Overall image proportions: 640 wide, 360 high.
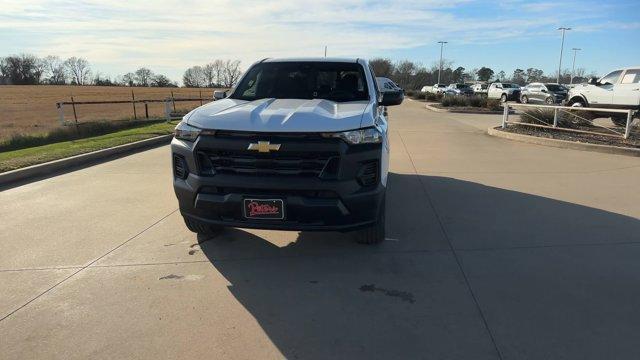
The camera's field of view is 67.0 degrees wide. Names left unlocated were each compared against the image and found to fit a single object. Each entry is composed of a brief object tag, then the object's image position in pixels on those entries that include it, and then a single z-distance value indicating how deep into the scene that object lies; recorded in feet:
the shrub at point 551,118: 45.78
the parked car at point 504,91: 119.75
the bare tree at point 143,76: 443.73
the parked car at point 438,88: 185.60
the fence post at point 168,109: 62.31
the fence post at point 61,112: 56.06
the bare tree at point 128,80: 431.02
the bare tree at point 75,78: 463.83
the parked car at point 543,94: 103.48
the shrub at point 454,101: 99.08
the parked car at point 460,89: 156.80
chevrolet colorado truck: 12.43
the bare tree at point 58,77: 438.98
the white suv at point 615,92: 52.24
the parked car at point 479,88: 169.83
